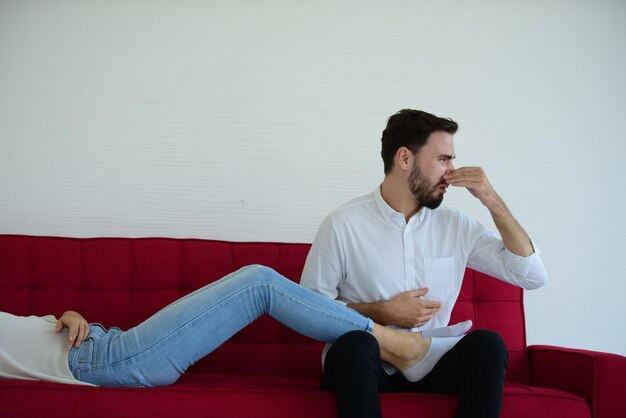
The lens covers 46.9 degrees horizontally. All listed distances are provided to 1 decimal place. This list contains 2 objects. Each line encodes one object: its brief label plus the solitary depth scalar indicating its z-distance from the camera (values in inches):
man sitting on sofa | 93.2
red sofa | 101.0
